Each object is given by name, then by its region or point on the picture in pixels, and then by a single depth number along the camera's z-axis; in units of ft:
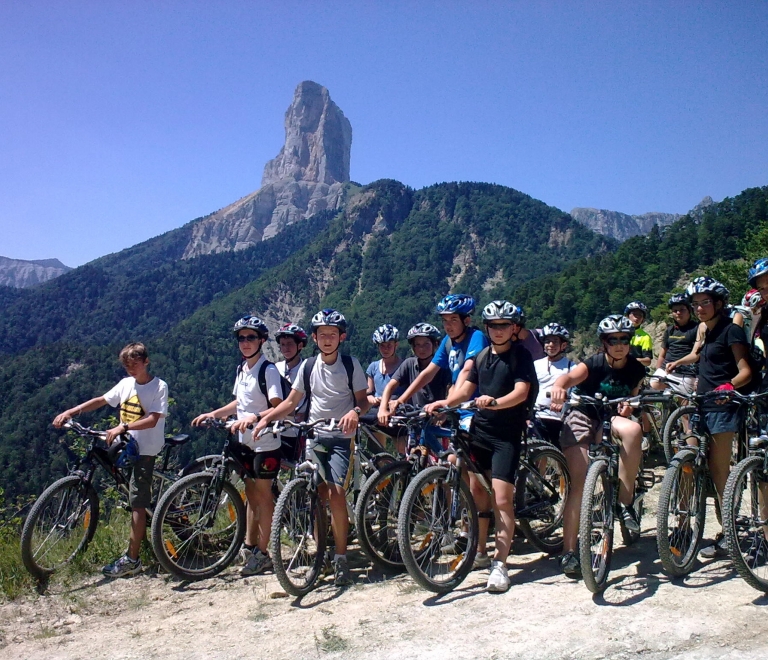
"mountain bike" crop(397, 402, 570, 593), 13.53
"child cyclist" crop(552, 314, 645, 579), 14.15
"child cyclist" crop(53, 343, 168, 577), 16.67
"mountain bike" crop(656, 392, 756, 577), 13.35
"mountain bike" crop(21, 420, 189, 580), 15.74
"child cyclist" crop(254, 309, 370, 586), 15.17
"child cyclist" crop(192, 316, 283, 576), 16.43
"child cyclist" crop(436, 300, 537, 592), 13.84
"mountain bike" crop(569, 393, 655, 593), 12.66
